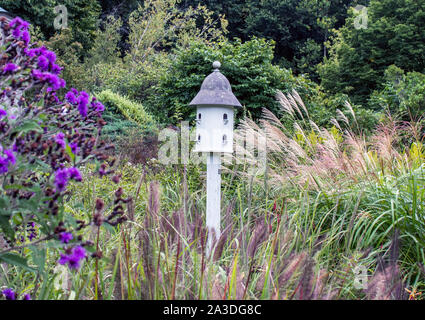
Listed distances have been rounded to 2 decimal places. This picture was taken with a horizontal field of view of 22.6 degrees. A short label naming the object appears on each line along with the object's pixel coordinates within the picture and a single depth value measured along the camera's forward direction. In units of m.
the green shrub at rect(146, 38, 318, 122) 17.37
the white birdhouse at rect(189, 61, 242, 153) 10.27
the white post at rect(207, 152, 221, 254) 10.13
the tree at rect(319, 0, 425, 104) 33.58
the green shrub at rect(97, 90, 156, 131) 19.25
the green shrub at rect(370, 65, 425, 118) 18.64
